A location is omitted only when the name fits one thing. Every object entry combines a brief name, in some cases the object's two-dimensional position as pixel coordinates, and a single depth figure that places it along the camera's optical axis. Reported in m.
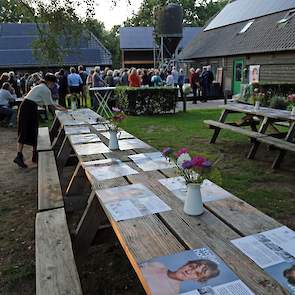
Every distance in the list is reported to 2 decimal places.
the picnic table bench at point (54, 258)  1.99
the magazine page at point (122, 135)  4.80
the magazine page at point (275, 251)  1.54
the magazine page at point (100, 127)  5.53
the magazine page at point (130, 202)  2.22
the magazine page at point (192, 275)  1.44
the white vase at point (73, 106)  8.29
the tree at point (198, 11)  56.66
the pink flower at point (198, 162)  1.98
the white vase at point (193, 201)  2.11
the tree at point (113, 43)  58.06
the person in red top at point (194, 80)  17.49
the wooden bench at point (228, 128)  6.27
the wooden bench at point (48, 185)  3.23
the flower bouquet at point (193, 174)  1.99
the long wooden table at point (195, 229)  1.60
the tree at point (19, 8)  10.99
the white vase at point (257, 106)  7.03
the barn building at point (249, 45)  17.09
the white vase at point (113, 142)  4.00
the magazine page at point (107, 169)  3.00
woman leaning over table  6.21
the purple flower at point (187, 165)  1.99
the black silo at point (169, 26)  25.91
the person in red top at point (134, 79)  14.64
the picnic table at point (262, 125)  5.75
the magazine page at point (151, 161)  3.24
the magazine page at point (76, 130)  5.37
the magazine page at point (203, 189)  2.46
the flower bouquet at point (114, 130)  4.00
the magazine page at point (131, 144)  4.11
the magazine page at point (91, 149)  3.92
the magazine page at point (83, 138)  4.62
